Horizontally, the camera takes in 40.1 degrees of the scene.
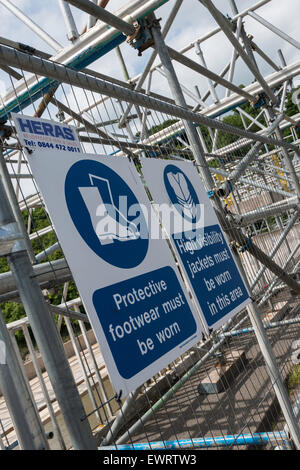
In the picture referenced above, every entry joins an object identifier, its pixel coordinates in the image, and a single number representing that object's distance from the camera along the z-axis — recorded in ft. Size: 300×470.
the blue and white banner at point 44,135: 4.95
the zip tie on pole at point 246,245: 11.63
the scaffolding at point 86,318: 4.38
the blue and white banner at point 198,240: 7.57
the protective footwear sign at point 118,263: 4.98
